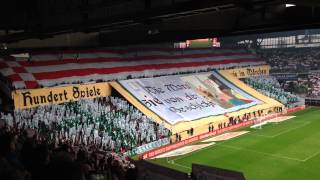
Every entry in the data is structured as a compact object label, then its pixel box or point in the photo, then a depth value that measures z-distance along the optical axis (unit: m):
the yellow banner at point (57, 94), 30.12
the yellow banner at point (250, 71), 53.88
